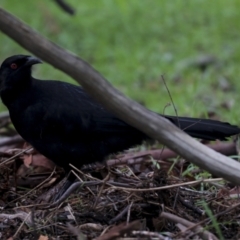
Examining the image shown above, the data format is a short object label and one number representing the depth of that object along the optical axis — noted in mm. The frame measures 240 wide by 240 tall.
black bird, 9945
